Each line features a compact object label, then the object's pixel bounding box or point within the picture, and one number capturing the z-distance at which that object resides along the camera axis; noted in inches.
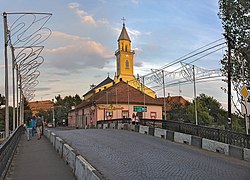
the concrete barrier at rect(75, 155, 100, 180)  173.6
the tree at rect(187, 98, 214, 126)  1323.8
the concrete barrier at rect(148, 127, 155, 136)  624.9
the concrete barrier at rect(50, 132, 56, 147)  443.3
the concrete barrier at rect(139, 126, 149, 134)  660.0
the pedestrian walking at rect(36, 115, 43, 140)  599.5
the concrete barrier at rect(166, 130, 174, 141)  536.8
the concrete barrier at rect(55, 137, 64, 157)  349.9
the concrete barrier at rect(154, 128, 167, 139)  571.2
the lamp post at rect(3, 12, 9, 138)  390.1
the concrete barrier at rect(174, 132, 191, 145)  481.0
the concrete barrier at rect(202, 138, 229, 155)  381.2
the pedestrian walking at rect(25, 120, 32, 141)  615.3
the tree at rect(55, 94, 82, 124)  2588.9
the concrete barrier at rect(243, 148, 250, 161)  337.6
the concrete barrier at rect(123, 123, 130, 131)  786.6
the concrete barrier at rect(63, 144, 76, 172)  255.0
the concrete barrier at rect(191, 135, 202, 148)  444.2
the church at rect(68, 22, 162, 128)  1407.6
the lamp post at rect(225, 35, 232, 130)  483.8
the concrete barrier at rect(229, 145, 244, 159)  349.9
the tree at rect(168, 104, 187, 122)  1442.8
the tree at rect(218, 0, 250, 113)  387.8
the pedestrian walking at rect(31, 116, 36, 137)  617.4
